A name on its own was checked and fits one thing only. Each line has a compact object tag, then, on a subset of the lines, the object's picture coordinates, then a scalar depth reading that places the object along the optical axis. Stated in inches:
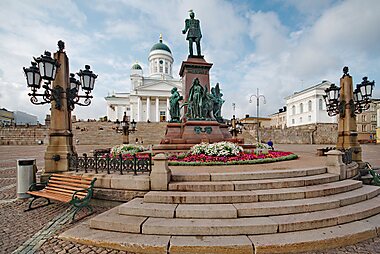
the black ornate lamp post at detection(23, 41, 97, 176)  267.6
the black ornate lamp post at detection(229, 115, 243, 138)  969.5
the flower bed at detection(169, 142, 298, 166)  319.3
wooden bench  215.9
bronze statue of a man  571.2
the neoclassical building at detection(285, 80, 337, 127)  2299.5
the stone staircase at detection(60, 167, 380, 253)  149.5
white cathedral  2669.8
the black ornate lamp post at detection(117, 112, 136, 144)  773.3
